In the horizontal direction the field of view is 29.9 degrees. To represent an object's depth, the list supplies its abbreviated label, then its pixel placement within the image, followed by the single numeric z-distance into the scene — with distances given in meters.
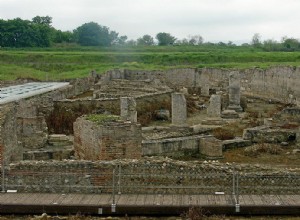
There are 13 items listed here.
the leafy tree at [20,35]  96.50
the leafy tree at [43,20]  135.25
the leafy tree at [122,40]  128.90
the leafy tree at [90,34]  111.00
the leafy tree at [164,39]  138.88
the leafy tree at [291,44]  98.50
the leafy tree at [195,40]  153.45
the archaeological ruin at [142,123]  11.93
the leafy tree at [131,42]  134.29
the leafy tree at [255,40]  115.97
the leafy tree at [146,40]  149.25
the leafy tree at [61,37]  112.44
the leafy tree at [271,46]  99.00
